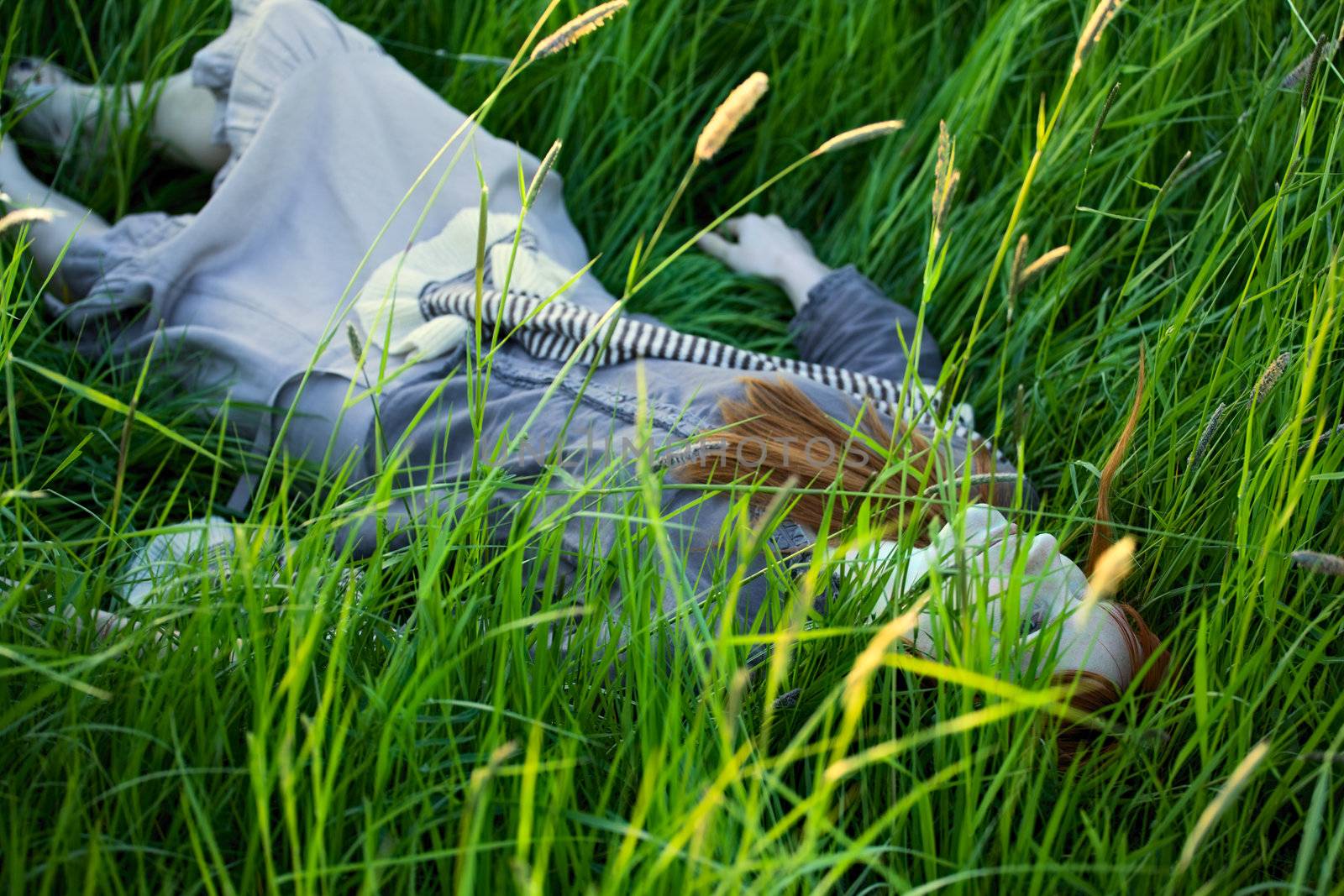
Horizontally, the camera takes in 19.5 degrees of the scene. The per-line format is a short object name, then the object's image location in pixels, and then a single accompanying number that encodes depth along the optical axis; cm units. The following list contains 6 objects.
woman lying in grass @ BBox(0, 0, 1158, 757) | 250
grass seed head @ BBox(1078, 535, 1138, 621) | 198
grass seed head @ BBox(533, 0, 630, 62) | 220
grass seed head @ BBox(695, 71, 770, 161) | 213
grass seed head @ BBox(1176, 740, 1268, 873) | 197
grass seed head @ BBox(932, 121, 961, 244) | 217
